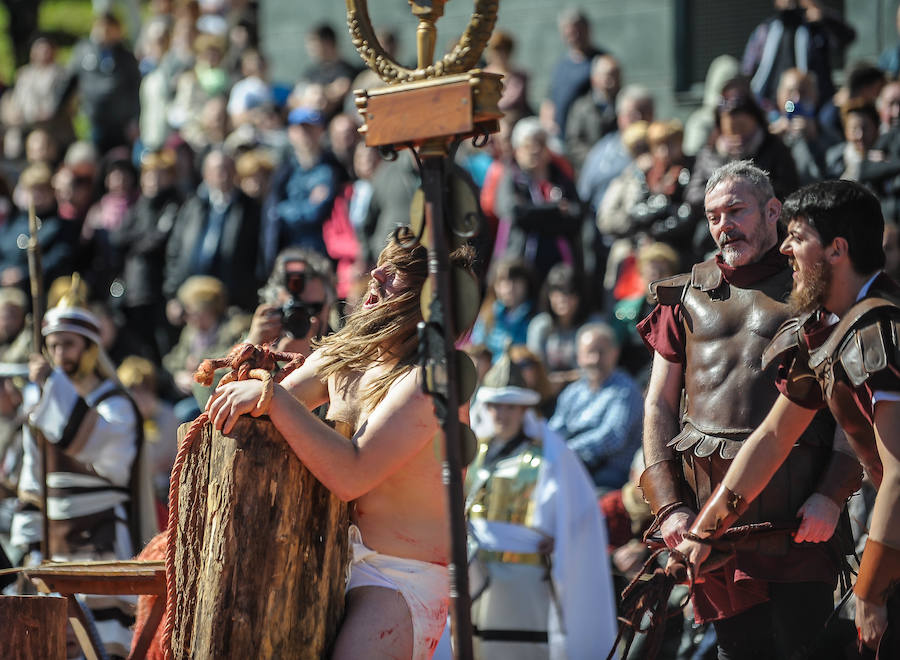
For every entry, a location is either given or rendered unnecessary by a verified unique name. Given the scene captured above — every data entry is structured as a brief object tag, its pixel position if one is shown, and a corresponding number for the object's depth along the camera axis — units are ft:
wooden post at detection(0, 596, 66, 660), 28.78
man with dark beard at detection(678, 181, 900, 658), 23.76
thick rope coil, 26.66
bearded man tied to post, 25.82
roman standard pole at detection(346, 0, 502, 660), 22.13
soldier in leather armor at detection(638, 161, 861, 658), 28.81
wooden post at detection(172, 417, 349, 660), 25.75
